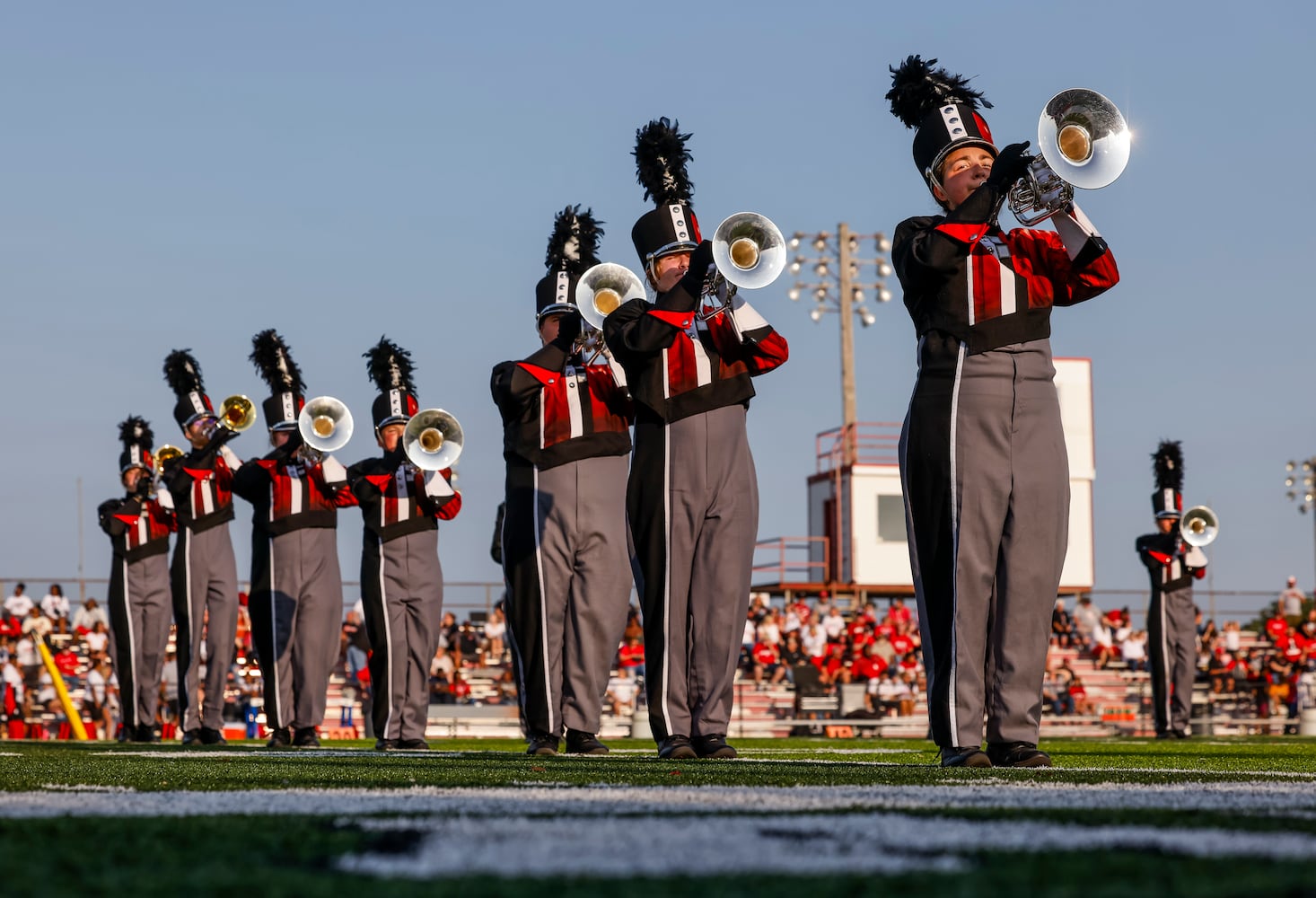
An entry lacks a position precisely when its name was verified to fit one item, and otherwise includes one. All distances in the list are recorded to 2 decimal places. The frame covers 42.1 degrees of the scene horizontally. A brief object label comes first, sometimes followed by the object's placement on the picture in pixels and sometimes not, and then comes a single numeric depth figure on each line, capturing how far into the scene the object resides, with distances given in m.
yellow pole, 17.92
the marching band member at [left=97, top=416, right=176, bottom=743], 14.76
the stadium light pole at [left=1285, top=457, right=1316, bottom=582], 42.28
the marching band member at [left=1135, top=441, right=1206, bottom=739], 18.33
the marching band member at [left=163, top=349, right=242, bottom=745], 13.27
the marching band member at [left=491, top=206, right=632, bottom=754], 8.47
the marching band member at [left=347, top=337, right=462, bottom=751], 10.78
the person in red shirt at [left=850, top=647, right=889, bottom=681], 26.47
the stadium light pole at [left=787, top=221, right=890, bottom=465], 42.47
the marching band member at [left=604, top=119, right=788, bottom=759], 6.89
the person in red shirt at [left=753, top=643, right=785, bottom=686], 27.47
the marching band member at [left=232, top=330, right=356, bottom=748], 11.90
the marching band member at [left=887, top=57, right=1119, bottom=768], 5.41
